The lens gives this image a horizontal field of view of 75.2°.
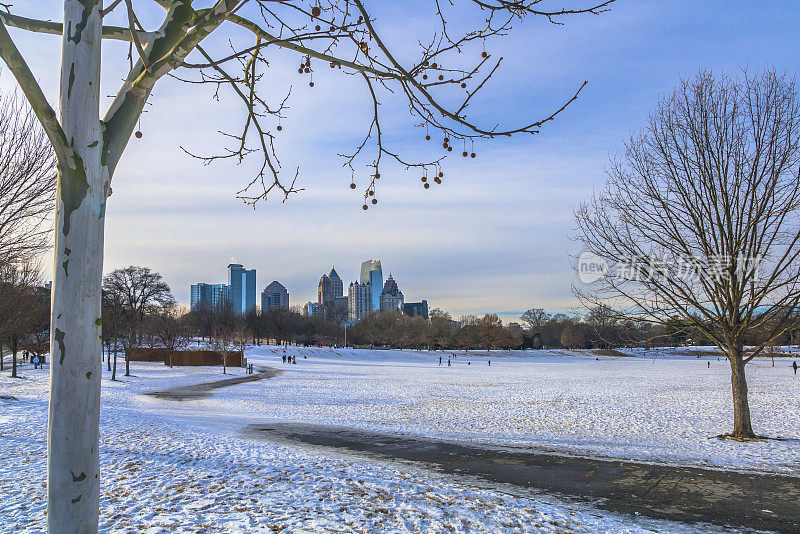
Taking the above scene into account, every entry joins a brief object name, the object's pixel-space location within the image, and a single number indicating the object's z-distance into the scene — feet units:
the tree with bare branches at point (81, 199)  9.97
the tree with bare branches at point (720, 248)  42.34
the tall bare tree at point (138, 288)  186.88
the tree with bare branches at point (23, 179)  41.06
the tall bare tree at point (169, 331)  159.84
